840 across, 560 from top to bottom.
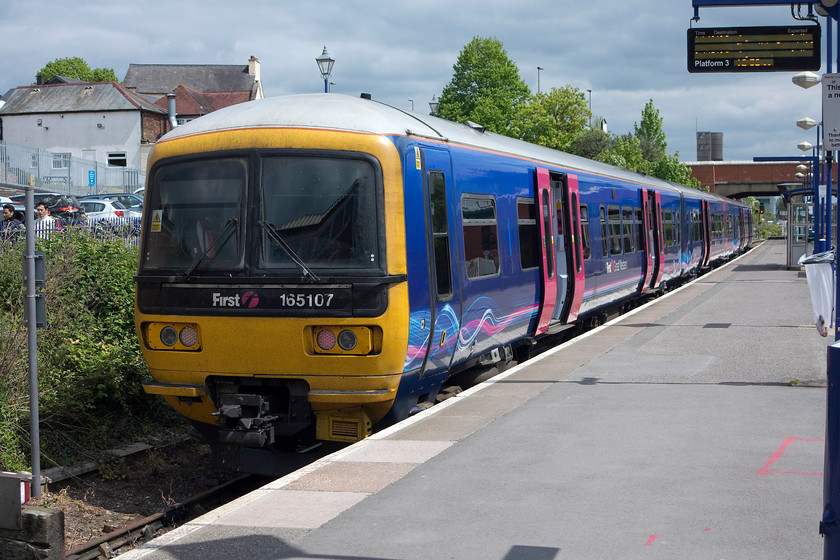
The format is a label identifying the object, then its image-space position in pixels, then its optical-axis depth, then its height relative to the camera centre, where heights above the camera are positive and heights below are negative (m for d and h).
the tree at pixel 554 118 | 56.47 +7.35
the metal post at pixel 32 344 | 7.63 -0.85
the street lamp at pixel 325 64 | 19.38 +3.57
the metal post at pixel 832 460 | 3.56 -0.88
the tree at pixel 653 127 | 74.50 +8.52
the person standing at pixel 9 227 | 11.41 +0.17
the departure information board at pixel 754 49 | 11.64 +2.29
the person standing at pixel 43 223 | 12.15 +0.23
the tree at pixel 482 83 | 59.94 +9.86
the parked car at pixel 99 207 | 26.62 +0.95
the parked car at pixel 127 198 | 29.61 +1.31
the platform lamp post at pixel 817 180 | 28.11 +1.74
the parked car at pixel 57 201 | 23.47 +1.09
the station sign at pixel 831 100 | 8.30 +1.17
